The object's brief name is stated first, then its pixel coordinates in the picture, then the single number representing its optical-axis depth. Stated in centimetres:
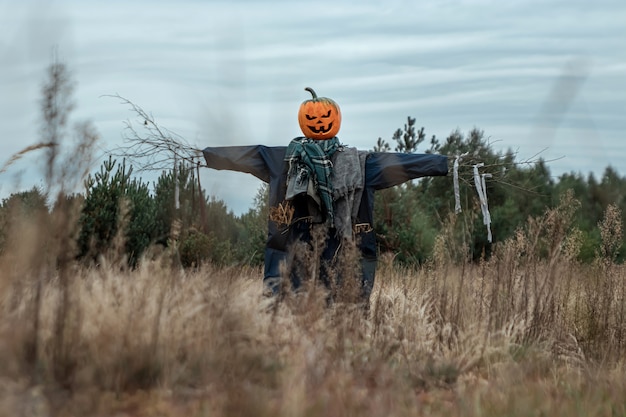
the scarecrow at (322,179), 873
